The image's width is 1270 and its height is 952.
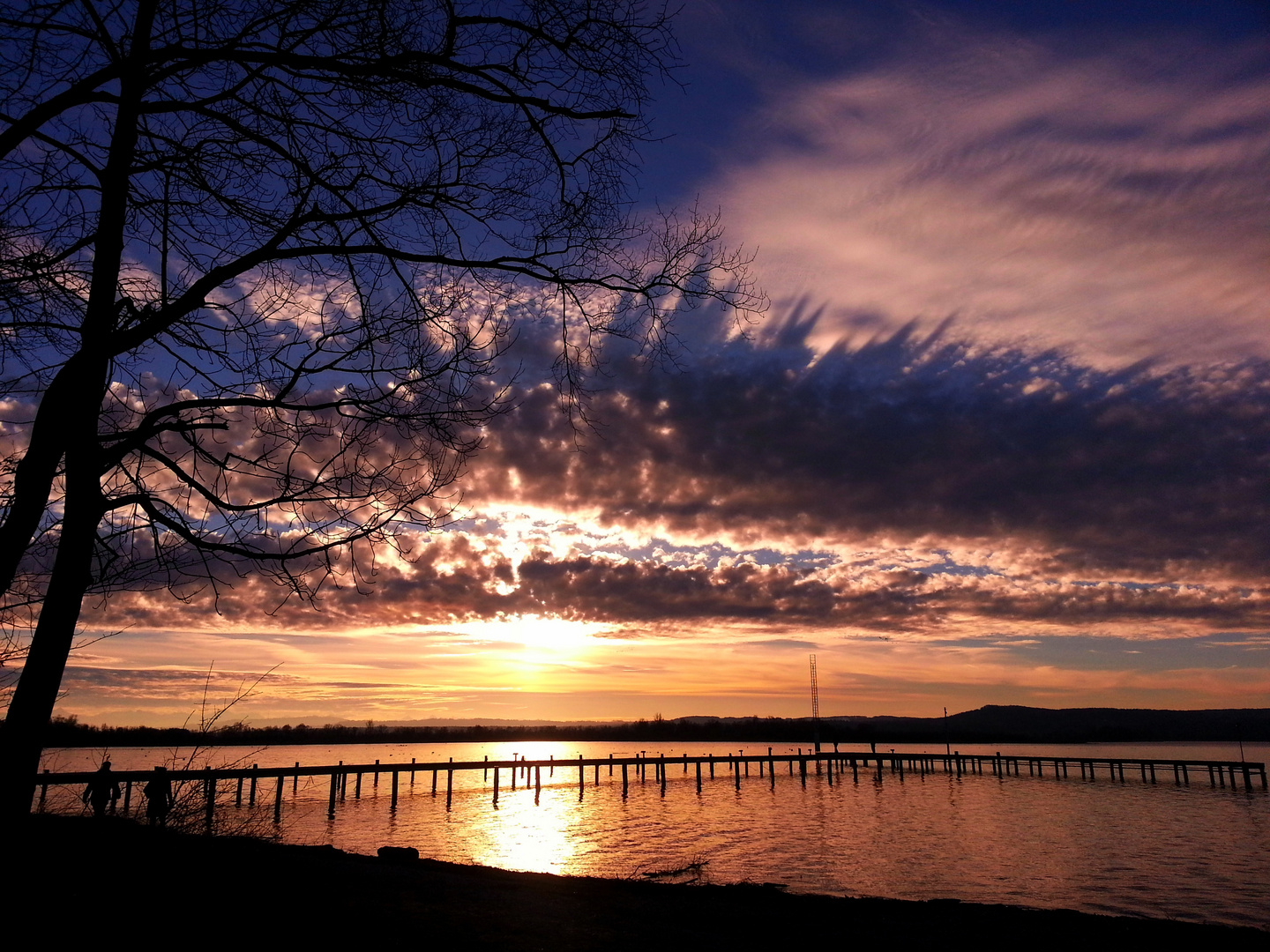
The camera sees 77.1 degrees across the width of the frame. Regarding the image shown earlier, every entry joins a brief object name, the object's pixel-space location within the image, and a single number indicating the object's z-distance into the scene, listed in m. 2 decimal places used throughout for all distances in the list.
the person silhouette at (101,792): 16.73
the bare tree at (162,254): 4.46
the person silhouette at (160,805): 11.12
